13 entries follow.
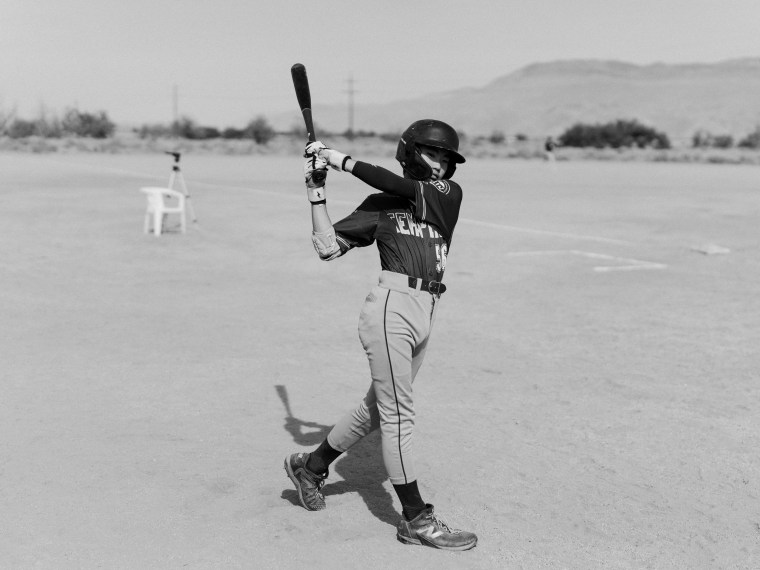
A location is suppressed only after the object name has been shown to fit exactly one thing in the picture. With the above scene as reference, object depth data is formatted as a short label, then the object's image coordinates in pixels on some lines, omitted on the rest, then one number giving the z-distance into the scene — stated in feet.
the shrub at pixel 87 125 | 286.46
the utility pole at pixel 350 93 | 329.93
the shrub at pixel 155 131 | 307.58
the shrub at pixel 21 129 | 264.07
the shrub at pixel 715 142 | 293.23
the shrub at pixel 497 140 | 312.50
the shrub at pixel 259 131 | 257.55
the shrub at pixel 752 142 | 285.64
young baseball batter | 13.55
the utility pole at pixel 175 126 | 302.99
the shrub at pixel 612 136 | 316.81
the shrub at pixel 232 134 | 309.90
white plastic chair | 50.85
